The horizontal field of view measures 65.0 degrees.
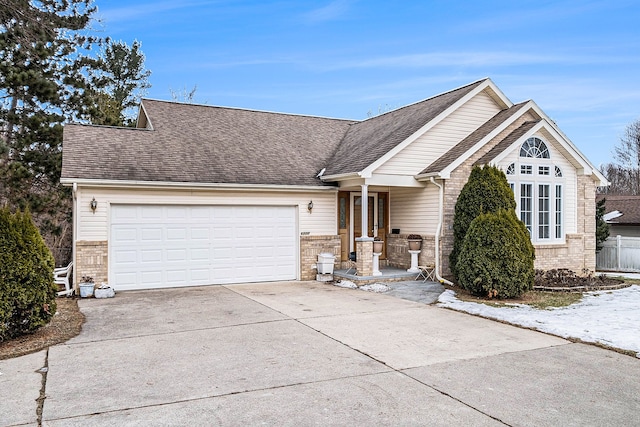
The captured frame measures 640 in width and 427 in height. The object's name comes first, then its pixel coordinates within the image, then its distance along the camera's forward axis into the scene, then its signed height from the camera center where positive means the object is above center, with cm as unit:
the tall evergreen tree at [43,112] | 1477 +368
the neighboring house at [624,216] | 2244 +34
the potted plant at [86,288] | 1174 -155
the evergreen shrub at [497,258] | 1095 -77
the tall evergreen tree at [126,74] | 3009 +905
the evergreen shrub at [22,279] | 732 -87
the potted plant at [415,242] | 1416 -54
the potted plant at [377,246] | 1396 -65
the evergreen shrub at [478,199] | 1224 +60
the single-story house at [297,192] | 1270 +85
